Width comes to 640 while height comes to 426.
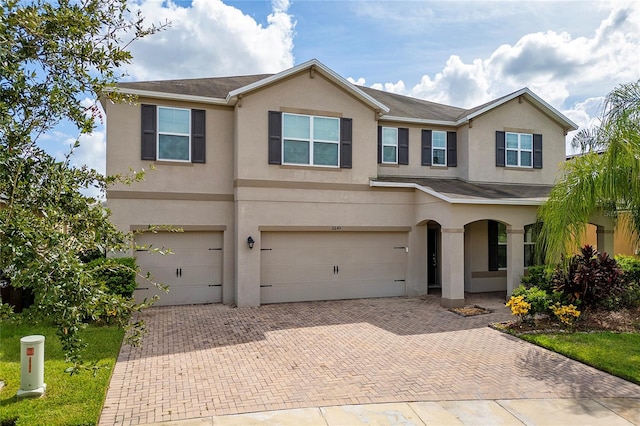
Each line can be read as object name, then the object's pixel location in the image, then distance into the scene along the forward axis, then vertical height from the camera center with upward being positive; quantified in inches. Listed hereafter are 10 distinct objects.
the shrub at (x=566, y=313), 397.1 -91.3
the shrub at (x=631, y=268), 506.1 -61.4
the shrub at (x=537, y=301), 410.9 -81.9
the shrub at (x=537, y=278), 479.8 -71.9
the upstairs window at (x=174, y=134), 504.4 +102.9
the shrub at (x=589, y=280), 425.4 -64.2
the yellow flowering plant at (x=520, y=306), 403.2 -86.1
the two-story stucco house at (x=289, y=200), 501.7 +23.2
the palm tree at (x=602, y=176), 338.3 +36.5
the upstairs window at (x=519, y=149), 645.3 +107.9
